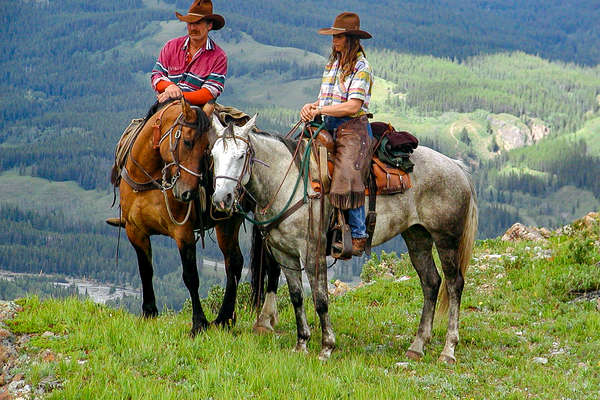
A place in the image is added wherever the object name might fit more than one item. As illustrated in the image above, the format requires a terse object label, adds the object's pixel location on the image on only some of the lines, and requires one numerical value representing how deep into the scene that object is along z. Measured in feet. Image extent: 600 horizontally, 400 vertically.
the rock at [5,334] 61.26
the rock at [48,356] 56.20
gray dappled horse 56.59
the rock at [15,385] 51.26
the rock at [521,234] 129.39
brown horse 60.29
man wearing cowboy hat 67.87
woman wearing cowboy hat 60.75
